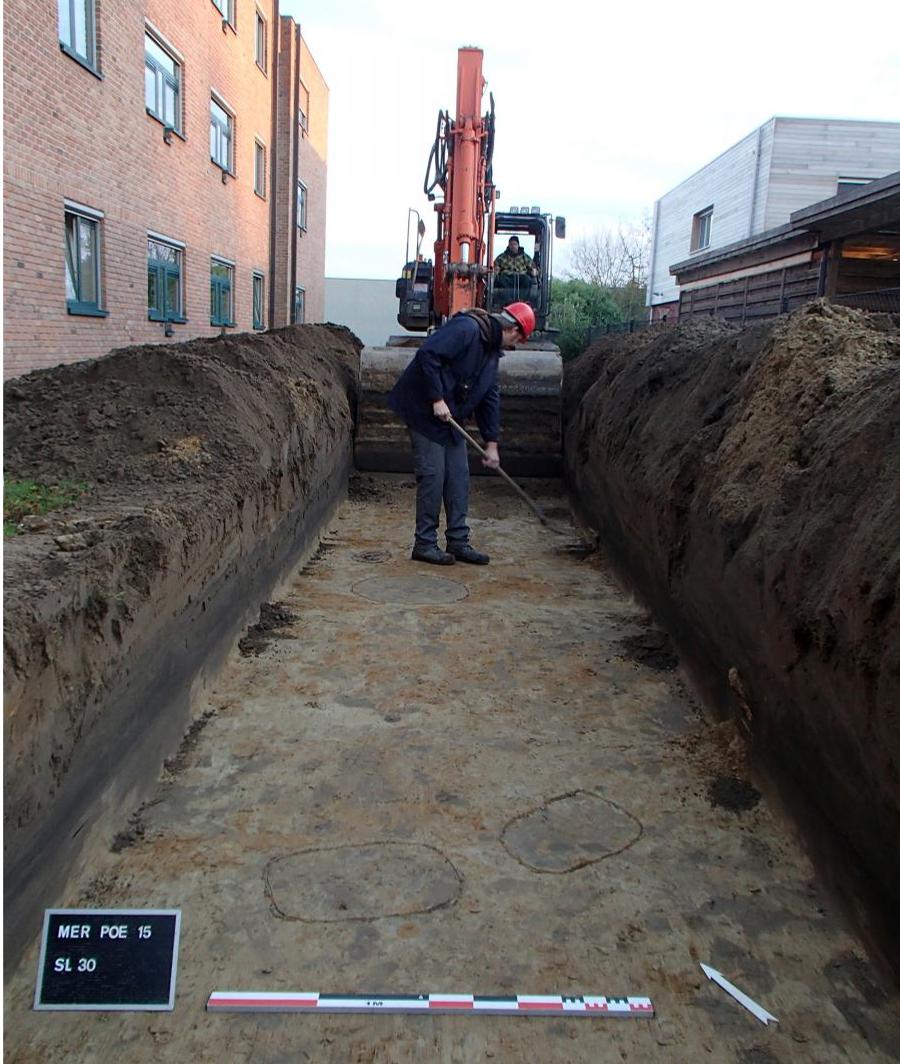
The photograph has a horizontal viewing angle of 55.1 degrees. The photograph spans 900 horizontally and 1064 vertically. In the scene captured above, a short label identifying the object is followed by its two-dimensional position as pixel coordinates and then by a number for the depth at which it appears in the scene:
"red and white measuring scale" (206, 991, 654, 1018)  2.00
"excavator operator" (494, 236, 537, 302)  12.28
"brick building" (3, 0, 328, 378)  9.16
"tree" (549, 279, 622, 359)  28.91
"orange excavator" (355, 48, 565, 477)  9.01
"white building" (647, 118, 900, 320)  22.48
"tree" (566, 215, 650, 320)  42.11
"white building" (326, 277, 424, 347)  41.50
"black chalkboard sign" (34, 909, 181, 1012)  1.95
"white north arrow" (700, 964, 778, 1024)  2.02
